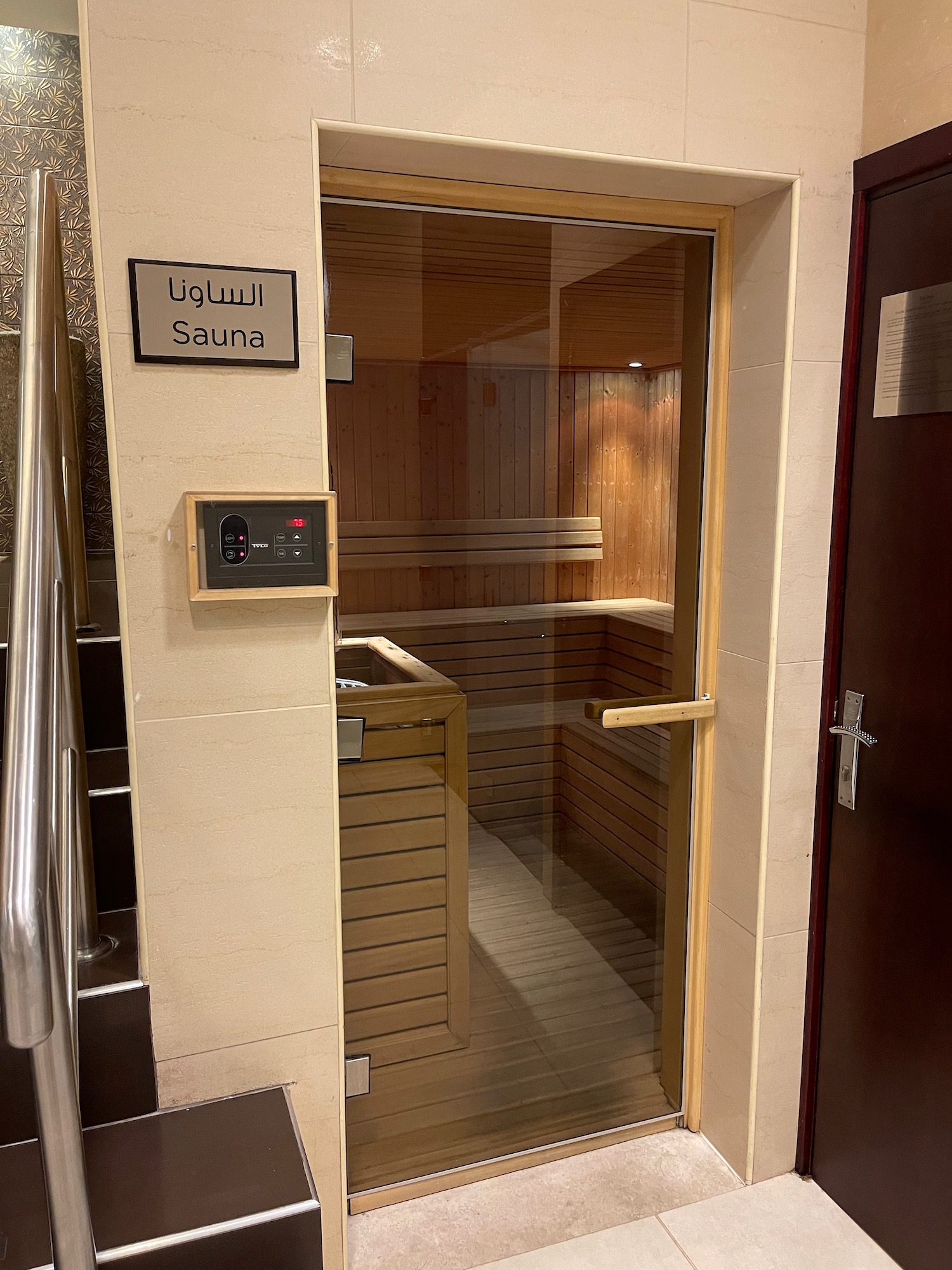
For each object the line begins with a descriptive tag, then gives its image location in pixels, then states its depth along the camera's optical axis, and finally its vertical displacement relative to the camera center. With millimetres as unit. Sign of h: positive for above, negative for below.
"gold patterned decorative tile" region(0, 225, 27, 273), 2303 +597
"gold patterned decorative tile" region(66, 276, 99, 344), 2385 +478
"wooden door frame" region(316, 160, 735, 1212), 1664 +100
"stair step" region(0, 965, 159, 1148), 1414 -925
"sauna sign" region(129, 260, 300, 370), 1401 +270
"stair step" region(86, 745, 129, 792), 1696 -540
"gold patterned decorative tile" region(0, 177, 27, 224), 2301 +716
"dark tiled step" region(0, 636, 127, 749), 1814 -411
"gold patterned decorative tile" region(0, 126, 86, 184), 2320 +848
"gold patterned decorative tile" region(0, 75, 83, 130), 2301 +966
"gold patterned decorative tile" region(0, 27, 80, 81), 2291 +1078
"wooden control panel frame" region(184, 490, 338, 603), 1438 -108
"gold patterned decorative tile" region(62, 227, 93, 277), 2379 +609
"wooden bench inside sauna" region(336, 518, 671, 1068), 1835 -550
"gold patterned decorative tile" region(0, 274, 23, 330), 2279 +470
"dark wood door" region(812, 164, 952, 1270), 1646 -616
